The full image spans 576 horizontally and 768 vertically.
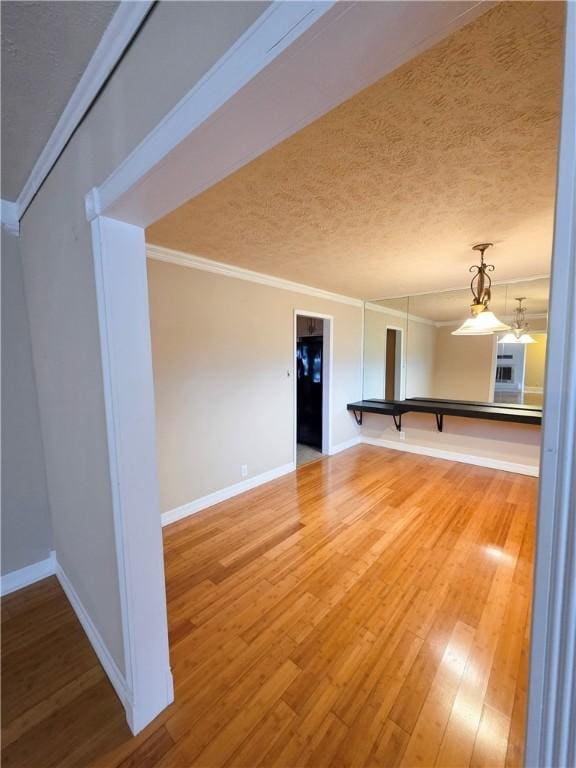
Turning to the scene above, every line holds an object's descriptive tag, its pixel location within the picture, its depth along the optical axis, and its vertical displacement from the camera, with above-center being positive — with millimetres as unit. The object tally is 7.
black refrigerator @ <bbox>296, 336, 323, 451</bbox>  4820 -462
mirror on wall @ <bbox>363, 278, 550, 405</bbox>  3672 +156
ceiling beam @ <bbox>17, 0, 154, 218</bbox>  836 +930
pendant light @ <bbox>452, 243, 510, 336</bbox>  2666 +384
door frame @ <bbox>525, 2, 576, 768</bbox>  374 -201
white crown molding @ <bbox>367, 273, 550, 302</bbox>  3507 +923
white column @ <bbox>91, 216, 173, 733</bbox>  1134 -358
